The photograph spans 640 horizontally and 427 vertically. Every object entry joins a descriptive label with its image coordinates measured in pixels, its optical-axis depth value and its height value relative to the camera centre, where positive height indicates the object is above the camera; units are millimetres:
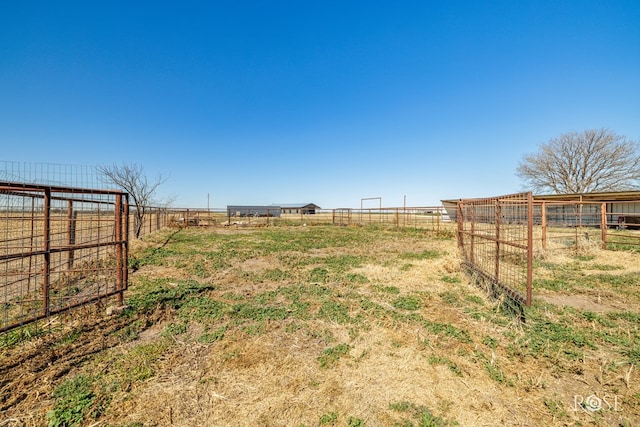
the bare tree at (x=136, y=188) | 13967 +1496
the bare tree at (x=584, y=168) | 26250 +5315
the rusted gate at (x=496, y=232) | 4262 -357
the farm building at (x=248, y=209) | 40719 +988
